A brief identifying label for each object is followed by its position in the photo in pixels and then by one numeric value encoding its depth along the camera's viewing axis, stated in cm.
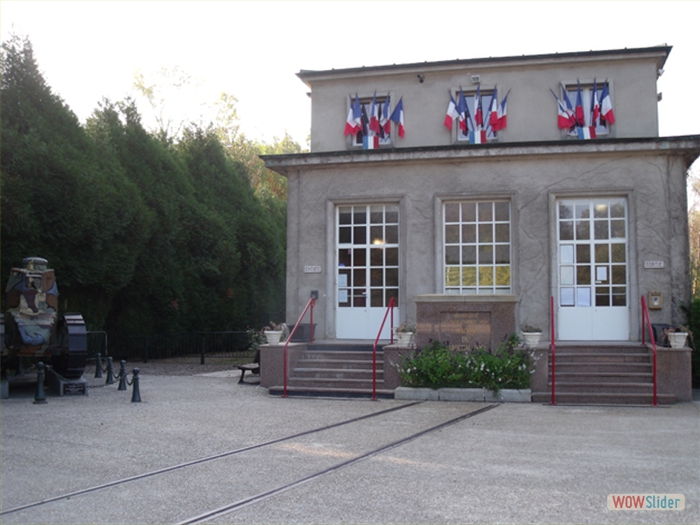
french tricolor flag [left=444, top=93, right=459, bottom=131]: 1823
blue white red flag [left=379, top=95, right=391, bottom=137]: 1872
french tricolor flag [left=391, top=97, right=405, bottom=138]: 1858
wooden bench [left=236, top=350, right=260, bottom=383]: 1705
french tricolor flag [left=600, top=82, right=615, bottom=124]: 1753
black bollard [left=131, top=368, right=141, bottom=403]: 1355
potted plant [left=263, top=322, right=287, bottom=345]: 1582
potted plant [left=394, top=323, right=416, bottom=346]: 1467
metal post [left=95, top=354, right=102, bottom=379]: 1811
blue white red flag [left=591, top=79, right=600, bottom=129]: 1767
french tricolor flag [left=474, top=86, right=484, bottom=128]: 1820
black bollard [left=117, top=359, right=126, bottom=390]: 1555
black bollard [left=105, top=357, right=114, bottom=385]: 1669
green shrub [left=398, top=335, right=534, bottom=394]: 1372
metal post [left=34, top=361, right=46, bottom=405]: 1322
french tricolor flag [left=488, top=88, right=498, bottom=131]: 1803
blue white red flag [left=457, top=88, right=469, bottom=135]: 1823
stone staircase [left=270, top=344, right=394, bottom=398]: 1453
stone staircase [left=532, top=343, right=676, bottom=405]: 1346
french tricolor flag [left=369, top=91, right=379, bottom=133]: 1878
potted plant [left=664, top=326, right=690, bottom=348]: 1375
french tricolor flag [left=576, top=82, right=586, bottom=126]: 1777
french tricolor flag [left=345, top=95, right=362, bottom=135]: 1877
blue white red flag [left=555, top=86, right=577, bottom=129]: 1770
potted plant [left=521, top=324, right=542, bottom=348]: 1419
